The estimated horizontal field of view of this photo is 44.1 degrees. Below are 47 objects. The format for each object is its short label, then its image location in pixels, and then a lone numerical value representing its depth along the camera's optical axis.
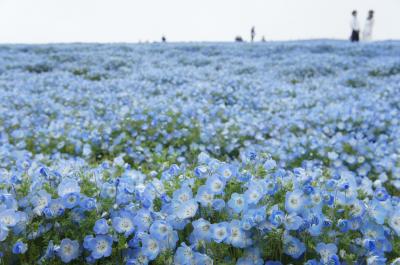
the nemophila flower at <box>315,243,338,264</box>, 2.03
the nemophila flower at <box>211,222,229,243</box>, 2.03
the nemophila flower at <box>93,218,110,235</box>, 2.17
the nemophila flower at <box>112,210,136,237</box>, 2.22
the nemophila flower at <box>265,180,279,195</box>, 2.32
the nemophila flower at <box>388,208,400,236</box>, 2.26
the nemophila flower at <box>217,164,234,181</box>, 2.41
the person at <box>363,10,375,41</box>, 28.27
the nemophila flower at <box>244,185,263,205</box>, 2.19
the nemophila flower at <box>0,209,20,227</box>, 2.15
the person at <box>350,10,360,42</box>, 25.22
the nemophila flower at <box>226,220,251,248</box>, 2.02
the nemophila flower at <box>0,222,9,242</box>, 2.06
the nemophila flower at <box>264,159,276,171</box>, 2.73
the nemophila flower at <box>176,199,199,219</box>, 2.21
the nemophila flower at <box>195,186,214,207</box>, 2.24
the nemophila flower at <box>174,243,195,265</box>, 2.04
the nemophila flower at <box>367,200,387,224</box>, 2.20
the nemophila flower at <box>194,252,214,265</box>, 2.00
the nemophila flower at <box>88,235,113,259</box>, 2.12
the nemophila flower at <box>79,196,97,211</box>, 2.27
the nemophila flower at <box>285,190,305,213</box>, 2.13
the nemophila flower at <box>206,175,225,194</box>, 2.27
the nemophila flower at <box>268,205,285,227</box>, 2.00
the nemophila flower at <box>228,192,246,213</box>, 2.17
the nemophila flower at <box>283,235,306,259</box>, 2.04
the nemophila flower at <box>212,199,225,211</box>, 2.21
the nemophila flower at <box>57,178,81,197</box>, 2.31
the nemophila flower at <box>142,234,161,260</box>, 2.10
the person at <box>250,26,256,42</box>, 41.78
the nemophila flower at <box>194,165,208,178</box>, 2.50
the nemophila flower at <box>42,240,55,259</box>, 2.12
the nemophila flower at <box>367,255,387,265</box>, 1.95
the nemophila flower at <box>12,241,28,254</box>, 1.99
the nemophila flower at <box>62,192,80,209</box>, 2.26
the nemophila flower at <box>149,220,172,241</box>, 2.13
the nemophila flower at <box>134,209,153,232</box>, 2.26
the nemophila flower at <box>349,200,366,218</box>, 2.22
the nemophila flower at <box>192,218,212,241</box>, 2.12
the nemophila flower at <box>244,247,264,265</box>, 2.03
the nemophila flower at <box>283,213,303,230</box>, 2.04
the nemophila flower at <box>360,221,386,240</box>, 2.16
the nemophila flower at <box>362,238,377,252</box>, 1.97
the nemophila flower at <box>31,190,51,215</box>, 2.28
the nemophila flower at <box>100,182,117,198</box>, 2.54
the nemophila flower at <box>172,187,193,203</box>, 2.31
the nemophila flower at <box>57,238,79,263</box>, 2.12
